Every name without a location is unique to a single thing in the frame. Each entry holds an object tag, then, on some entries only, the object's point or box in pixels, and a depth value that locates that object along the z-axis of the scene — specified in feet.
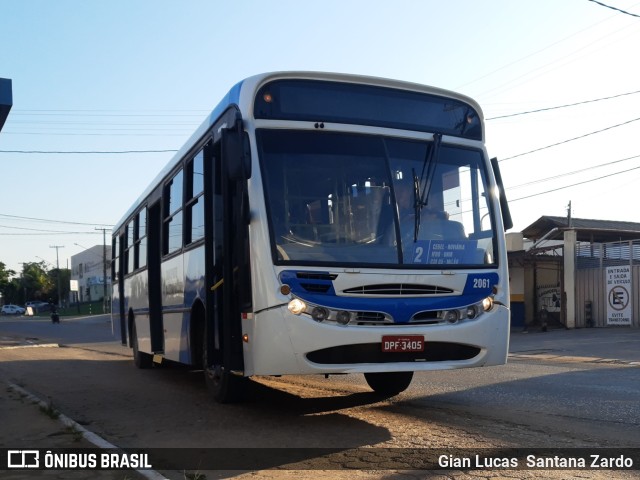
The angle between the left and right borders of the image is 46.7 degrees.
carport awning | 110.73
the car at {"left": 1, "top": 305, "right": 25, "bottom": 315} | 321.52
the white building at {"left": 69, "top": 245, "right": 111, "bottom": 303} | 391.01
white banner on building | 90.02
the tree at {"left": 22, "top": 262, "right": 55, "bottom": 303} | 440.04
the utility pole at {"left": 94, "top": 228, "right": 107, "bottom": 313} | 230.97
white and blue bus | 22.68
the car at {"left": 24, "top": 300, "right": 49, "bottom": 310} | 331.08
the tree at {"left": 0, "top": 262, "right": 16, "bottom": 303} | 446.07
